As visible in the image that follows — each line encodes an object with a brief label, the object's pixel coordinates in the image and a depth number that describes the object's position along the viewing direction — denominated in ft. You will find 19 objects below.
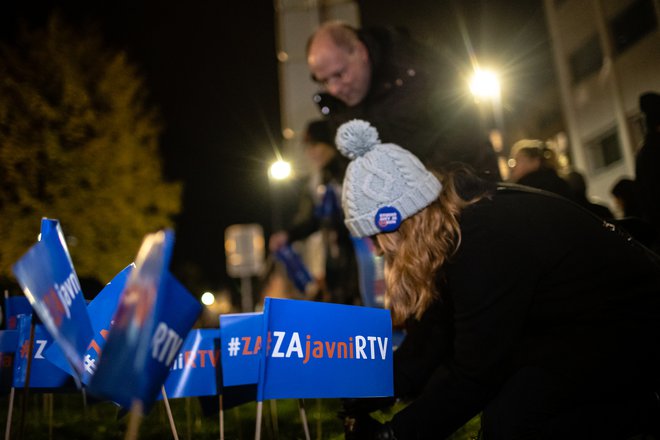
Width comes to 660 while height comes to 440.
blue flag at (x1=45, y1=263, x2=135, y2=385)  6.77
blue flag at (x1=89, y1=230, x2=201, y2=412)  4.05
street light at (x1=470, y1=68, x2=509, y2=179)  31.65
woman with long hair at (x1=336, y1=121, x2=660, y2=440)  6.34
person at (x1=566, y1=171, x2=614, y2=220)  9.64
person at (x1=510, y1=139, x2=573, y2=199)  9.85
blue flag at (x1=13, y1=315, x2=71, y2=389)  7.64
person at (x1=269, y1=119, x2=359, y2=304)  17.56
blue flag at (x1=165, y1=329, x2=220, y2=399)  7.62
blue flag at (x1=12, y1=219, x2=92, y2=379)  4.80
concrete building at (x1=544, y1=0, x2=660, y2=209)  39.91
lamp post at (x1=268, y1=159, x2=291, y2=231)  49.60
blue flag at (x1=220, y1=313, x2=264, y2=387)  7.42
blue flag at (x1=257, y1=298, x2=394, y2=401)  5.99
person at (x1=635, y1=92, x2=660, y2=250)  11.84
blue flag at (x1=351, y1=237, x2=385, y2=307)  16.80
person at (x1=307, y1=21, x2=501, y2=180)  11.22
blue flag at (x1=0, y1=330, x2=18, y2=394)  8.09
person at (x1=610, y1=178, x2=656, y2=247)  14.22
